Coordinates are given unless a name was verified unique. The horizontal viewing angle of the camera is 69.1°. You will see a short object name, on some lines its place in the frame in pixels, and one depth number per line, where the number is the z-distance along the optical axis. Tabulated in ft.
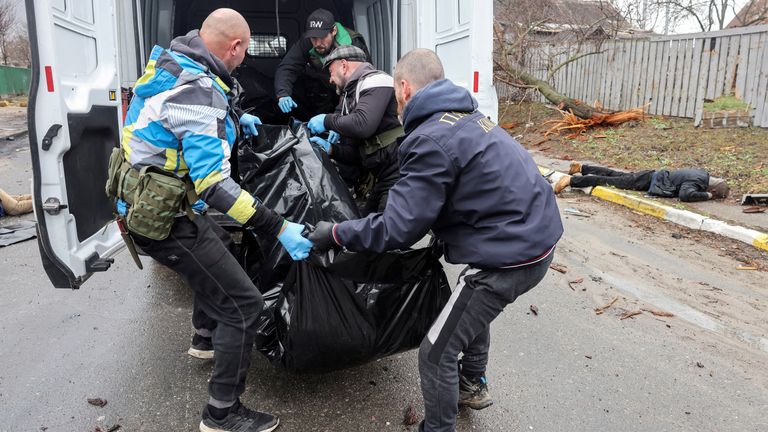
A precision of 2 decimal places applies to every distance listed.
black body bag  7.86
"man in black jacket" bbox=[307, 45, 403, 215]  10.53
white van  8.34
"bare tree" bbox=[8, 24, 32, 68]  130.72
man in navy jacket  6.64
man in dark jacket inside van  14.35
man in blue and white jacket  6.96
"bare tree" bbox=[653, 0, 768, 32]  64.67
